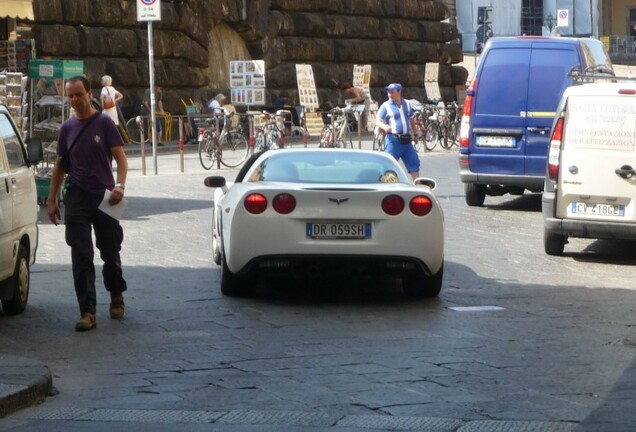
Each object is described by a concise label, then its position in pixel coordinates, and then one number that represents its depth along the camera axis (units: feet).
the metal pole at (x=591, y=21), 268.00
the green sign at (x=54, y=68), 75.92
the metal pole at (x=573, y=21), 268.62
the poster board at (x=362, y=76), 147.37
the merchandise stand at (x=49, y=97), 73.51
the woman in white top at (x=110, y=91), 95.92
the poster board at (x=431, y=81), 160.97
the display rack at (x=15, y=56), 81.61
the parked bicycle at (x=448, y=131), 119.14
